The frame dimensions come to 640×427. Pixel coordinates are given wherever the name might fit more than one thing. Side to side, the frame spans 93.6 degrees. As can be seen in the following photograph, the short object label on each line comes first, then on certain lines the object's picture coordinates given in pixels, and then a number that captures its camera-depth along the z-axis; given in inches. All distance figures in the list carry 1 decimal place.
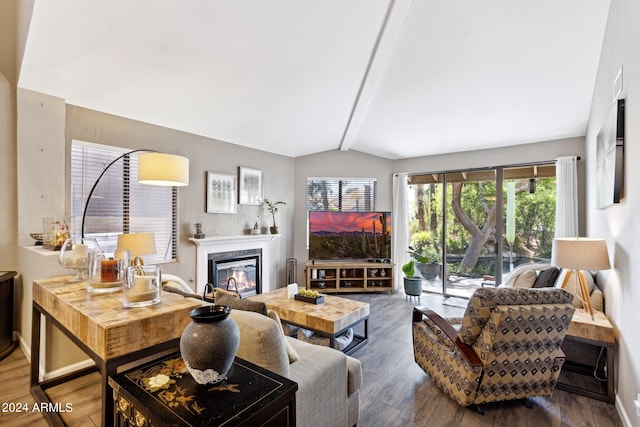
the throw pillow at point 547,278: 127.9
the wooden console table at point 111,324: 48.3
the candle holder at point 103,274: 69.0
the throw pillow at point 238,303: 67.4
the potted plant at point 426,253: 219.5
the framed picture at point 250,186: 192.5
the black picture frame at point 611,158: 83.8
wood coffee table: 110.8
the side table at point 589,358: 90.5
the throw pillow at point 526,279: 130.6
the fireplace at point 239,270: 173.5
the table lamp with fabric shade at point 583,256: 95.7
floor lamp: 96.4
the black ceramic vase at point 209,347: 37.9
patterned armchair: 76.6
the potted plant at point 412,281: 199.5
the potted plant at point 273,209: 211.5
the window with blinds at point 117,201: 126.8
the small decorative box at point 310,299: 129.8
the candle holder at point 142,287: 59.0
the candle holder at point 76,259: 79.5
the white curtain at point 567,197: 160.9
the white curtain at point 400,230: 225.8
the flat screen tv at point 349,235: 216.8
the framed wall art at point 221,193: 173.9
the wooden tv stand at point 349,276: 212.8
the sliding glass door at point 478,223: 181.6
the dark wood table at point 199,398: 33.9
